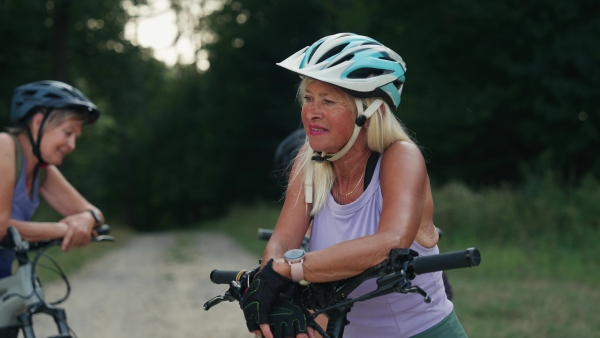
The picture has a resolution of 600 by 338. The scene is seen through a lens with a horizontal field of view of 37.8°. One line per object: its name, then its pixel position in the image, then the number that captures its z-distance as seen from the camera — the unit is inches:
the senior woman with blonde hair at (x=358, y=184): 100.0
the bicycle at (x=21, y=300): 165.2
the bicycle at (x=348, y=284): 88.8
